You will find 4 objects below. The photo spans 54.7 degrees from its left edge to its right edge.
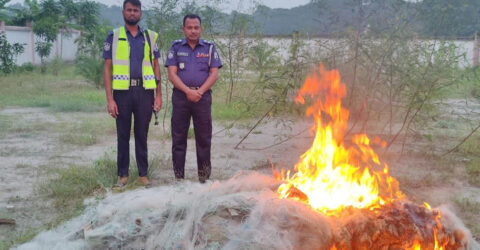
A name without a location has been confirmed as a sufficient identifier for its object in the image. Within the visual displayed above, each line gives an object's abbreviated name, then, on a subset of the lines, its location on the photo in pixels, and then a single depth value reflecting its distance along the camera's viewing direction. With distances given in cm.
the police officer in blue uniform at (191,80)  521
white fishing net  322
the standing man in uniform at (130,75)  516
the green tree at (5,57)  1809
